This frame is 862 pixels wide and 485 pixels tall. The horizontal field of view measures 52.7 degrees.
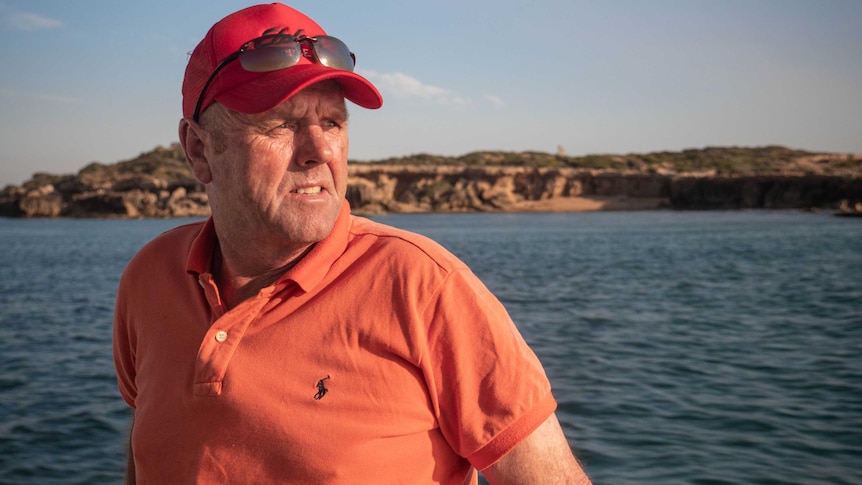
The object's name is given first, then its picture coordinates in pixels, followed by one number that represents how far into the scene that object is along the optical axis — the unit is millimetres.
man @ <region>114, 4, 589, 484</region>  1488
